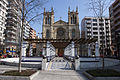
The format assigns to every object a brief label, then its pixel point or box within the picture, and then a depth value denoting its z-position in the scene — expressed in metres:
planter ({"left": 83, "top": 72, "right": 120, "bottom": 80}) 7.27
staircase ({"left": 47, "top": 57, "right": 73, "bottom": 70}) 13.16
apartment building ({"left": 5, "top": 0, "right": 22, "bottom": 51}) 46.69
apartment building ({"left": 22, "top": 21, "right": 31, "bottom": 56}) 21.80
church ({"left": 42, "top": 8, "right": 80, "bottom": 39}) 61.75
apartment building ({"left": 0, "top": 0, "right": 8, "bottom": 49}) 43.12
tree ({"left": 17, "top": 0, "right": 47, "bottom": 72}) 9.82
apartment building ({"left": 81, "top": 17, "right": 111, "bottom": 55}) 64.75
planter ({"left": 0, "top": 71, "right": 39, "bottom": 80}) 7.40
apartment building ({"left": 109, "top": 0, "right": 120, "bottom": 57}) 45.16
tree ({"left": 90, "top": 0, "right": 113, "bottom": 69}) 10.58
